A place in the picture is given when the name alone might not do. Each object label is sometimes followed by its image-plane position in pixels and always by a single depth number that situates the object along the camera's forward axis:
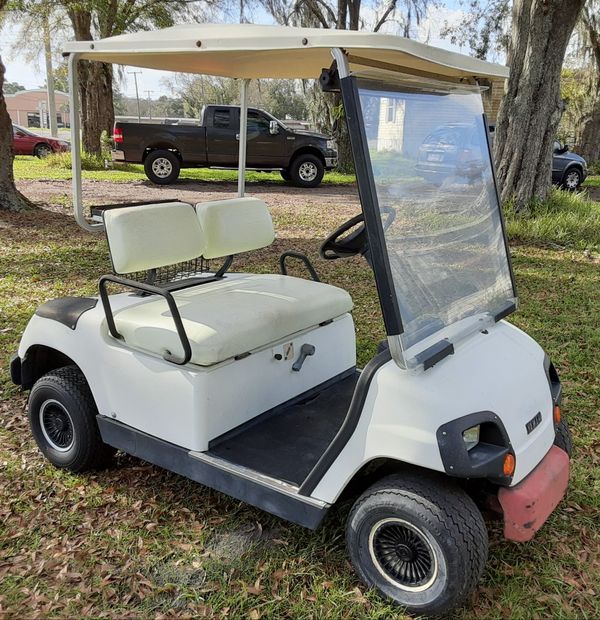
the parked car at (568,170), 13.59
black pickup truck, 12.87
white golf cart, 1.98
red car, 21.02
